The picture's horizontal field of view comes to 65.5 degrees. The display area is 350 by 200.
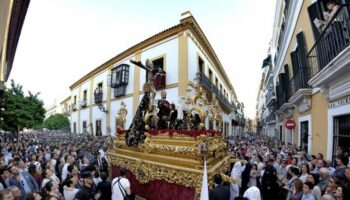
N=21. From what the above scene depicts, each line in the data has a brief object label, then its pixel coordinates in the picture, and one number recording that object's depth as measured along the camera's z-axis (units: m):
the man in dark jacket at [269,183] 6.41
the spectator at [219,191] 4.47
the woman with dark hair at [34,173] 6.15
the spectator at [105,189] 5.54
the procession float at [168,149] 5.33
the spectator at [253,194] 4.14
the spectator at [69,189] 4.52
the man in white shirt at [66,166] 6.85
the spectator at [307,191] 4.32
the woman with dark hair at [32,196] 3.47
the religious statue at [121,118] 9.13
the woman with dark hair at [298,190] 4.59
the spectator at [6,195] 3.38
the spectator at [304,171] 5.72
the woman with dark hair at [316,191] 4.49
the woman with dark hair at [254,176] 6.81
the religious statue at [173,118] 7.31
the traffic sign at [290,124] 11.70
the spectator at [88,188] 4.40
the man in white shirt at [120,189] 4.95
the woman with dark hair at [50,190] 4.01
